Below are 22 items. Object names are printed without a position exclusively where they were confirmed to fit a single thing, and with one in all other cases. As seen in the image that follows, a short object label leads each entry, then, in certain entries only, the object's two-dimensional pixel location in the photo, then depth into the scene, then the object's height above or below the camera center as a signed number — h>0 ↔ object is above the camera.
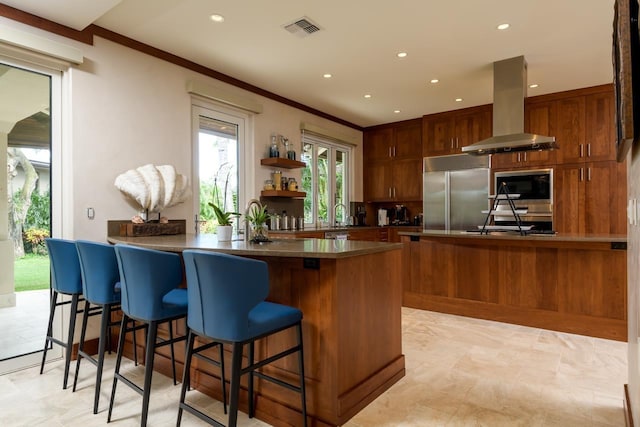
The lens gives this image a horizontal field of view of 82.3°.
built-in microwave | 5.00 +0.24
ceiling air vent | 3.09 +1.63
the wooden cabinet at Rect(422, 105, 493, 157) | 5.52 +1.32
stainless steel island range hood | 3.83 +1.11
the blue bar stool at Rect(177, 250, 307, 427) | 1.56 -0.39
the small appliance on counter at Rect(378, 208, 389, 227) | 6.88 -0.06
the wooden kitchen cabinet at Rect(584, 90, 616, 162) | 4.65 +1.10
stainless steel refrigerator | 5.53 +0.35
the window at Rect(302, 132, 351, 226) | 5.83 +0.60
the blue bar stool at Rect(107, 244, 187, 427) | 1.88 -0.38
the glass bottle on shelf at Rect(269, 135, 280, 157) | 4.85 +0.89
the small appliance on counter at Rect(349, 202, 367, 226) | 6.74 +0.04
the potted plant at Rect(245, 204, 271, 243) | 2.63 -0.09
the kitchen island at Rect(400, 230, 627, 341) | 3.26 -0.66
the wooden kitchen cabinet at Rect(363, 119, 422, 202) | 6.37 +0.93
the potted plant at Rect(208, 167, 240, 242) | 2.69 -0.09
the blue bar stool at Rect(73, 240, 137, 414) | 2.26 -0.36
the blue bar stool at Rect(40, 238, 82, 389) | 2.56 -0.37
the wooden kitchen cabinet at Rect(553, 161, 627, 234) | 4.62 +0.19
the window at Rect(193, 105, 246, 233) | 4.07 +0.64
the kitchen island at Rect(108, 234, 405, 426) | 1.93 -0.64
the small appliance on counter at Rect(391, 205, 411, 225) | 6.76 -0.02
